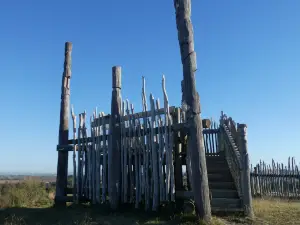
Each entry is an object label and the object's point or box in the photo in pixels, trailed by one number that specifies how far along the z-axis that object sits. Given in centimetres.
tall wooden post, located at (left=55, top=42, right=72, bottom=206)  1073
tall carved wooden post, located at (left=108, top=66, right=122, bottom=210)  896
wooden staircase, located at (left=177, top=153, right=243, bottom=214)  781
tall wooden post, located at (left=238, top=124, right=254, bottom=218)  762
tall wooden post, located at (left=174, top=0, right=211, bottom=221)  713
